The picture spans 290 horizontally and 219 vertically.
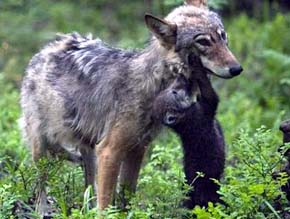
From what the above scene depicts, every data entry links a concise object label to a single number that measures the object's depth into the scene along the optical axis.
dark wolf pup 14.69
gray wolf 14.74
